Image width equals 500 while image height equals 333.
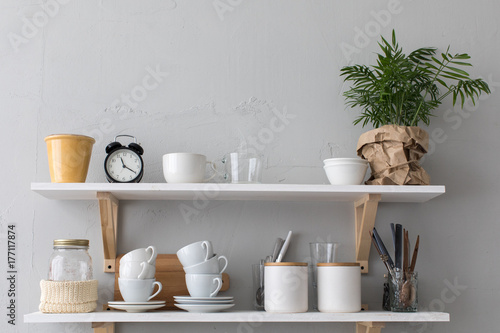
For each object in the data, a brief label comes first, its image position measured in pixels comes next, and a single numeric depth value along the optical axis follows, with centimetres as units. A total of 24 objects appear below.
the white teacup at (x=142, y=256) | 136
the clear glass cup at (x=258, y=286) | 145
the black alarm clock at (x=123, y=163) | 141
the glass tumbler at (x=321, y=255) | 145
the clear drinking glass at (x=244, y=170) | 140
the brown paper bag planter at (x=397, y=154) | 140
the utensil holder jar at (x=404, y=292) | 139
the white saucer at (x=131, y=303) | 133
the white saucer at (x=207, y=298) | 135
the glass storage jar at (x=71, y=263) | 139
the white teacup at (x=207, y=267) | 137
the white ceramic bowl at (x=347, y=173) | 140
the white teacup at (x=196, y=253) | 137
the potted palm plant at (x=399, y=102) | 141
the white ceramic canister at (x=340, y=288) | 136
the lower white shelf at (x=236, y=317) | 129
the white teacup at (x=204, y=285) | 136
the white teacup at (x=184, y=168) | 137
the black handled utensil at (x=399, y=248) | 144
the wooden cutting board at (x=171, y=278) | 148
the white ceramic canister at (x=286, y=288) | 134
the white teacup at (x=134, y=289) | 134
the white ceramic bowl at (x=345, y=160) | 140
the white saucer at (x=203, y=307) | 134
